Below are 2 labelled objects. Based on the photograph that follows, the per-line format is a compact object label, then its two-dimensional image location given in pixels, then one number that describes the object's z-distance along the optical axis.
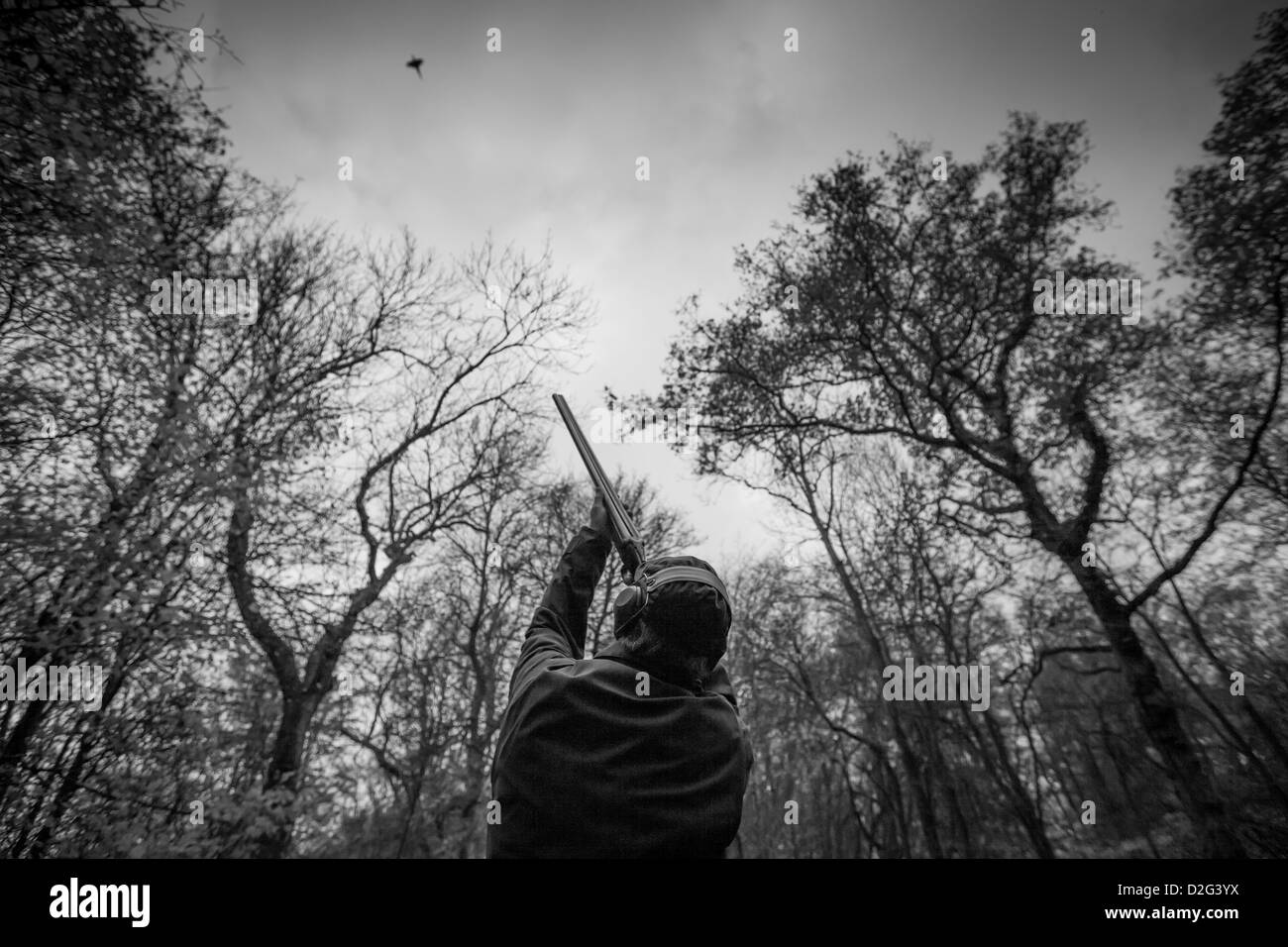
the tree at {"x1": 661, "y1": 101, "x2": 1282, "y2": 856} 7.38
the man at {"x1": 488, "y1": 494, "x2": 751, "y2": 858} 1.46
